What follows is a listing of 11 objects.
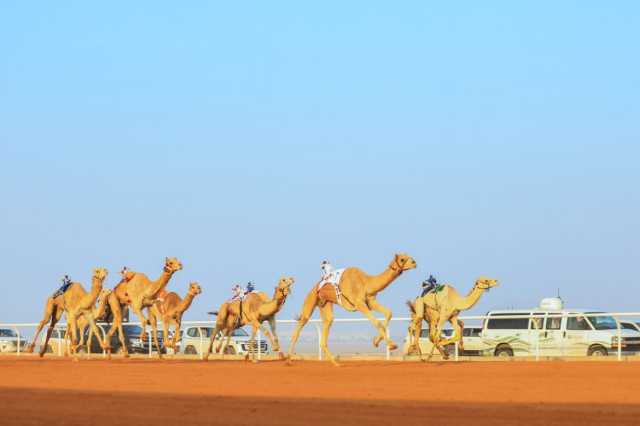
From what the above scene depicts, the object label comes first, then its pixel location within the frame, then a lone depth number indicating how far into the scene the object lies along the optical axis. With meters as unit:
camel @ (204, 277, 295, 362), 32.91
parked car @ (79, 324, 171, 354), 44.16
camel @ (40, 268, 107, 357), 35.88
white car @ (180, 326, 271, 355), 42.88
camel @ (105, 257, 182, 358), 35.03
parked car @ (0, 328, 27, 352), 47.50
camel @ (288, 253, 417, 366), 27.62
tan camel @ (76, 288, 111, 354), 36.56
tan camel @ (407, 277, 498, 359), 30.64
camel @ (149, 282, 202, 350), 37.62
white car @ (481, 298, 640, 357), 33.16
